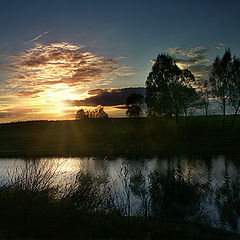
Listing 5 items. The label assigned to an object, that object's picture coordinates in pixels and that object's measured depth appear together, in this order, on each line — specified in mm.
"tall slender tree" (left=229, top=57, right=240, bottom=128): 53781
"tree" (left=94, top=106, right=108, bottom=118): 117312
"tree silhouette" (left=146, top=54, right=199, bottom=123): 58094
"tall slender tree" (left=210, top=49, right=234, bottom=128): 54719
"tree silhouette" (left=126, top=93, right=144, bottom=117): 90062
